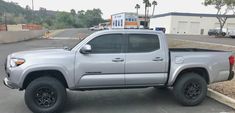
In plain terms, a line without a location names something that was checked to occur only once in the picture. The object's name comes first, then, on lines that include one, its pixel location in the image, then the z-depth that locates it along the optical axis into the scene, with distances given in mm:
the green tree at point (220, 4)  39125
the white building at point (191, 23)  67562
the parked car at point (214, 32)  45094
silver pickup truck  5414
